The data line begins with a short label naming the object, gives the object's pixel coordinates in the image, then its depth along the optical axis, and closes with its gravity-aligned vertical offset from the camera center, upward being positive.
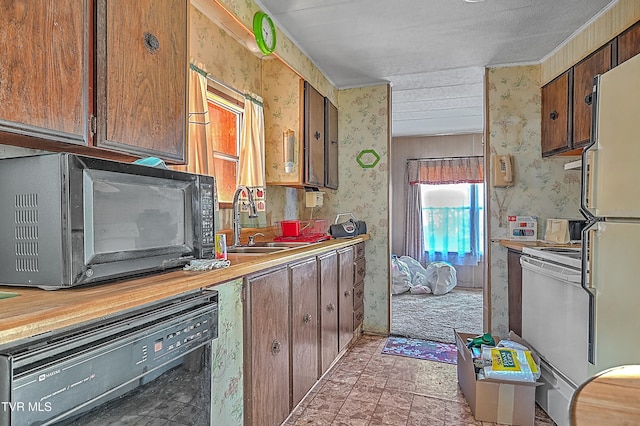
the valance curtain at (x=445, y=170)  5.87 +0.57
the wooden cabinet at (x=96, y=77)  0.96 +0.40
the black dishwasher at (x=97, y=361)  0.71 -0.36
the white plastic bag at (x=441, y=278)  5.39 -1.04
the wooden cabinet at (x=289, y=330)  1.62 -0.66
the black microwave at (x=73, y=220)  0.92 -0.03
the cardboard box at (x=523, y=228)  3.20 -0.19
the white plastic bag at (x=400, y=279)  5.34 -1.04
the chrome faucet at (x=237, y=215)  2.31 -0.05
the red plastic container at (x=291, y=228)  2.93 -0.17
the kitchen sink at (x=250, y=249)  2.24 -0.26
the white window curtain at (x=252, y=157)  2.61 +0.36
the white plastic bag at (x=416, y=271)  5.52 -0.98
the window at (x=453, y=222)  5.92 -0.25
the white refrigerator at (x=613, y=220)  1.47 -0.06
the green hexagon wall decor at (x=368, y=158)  3.72 +0.48
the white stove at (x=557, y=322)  1.91 -0.66
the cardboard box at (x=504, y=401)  2.04 -1.07
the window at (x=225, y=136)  2.47 +0.49
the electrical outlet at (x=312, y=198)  3.57 +0.08
